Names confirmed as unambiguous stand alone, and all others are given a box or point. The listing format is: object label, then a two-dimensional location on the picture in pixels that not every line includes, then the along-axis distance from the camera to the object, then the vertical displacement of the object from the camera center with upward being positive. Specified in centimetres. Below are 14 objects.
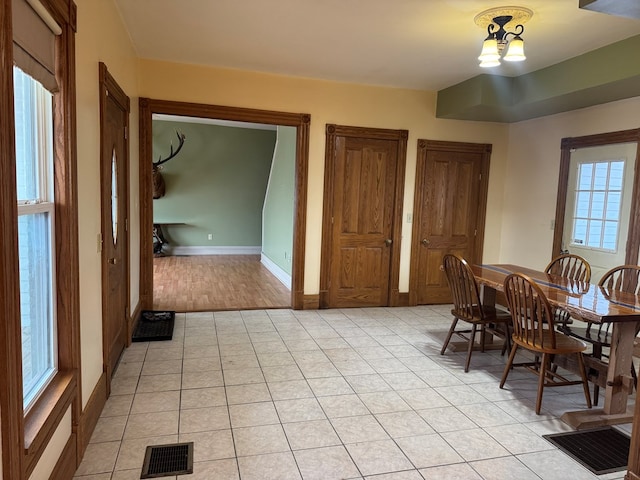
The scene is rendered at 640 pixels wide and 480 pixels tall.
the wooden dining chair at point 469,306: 349 -83
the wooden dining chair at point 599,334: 301 -94
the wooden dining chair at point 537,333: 276 -82
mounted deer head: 852 +48
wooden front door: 273 -18
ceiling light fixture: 295 +132
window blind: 144 +55
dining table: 257 -80
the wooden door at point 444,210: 543 -4
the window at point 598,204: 421 +9
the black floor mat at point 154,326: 394 -129
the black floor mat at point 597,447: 230 -134
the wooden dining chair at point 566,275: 361 -58
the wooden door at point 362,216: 512 -16
